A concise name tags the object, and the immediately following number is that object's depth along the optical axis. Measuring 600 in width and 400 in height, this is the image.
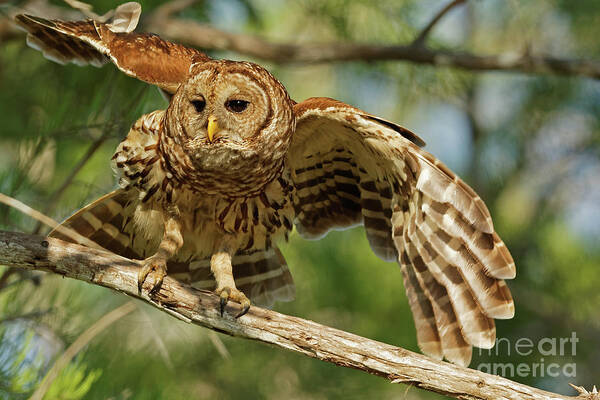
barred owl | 5.36
